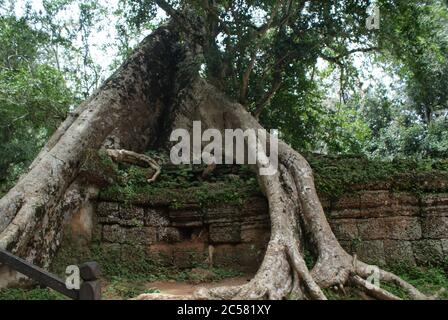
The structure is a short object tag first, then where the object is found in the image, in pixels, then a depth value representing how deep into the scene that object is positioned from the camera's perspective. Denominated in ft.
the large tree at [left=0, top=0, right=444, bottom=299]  13.37
